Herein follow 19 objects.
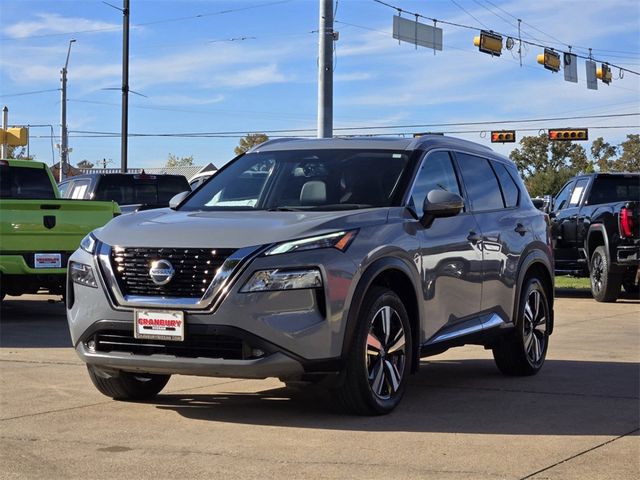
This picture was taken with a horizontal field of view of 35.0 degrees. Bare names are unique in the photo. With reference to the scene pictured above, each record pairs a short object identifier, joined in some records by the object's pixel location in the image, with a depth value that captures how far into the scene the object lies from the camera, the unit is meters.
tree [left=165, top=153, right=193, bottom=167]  139.88
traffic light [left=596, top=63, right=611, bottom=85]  37.44
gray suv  5.93
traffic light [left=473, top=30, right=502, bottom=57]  31.16
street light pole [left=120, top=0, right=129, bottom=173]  29.58
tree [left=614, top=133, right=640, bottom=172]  102.00
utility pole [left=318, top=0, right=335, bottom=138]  19.78
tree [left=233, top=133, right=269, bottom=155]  90.29
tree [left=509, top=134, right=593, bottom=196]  98.56
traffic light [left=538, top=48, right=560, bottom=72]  34.22
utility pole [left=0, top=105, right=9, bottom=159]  29.03
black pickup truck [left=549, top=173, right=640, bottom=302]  15.83
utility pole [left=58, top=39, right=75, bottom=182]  49.22
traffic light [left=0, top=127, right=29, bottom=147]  29.02
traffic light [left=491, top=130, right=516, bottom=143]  52.47
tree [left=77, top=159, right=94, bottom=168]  139.75
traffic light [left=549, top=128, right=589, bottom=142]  50.28
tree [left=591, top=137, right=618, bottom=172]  107.04
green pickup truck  12.24
